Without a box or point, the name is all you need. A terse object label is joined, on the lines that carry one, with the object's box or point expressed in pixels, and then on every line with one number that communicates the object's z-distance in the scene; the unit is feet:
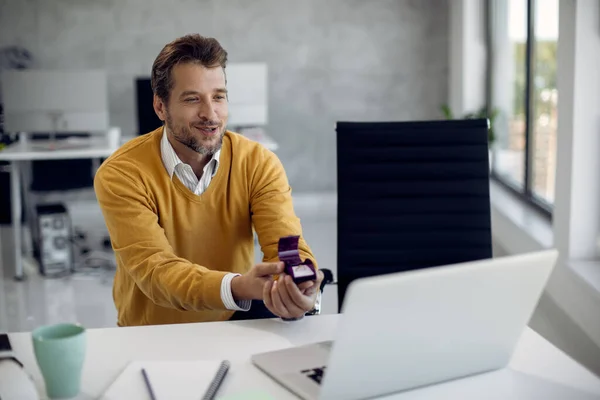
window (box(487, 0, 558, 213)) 14.26
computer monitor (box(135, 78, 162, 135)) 15.66
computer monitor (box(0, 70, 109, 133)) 14.92
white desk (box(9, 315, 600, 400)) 4.17
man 6.28
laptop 3.51
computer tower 15.02
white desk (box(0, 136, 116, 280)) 14.71
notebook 4.08
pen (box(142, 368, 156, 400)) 4.04
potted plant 17.11
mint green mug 3.94
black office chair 6.91
